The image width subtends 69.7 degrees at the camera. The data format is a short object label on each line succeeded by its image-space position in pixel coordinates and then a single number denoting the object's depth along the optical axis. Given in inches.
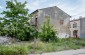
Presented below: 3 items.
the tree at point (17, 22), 419.6
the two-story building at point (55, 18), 517.2
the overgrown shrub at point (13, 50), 188.3
